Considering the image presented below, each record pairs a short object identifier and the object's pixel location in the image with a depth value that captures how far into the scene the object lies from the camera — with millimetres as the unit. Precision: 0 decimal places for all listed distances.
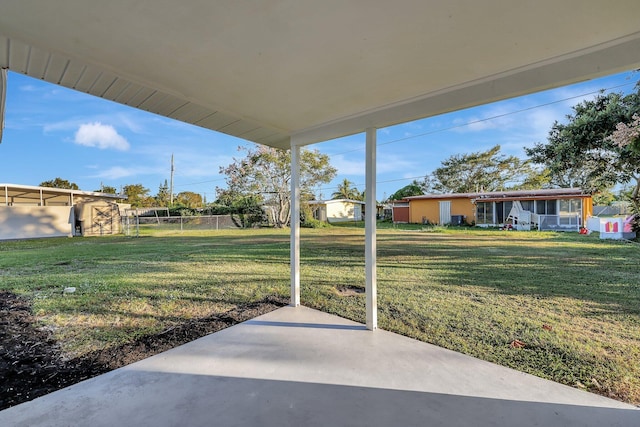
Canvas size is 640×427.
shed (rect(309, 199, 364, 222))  14953
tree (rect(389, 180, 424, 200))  11815
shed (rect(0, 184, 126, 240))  7887
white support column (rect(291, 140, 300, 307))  3181
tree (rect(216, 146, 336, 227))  13016
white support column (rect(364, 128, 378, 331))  2523
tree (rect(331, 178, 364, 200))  18141
